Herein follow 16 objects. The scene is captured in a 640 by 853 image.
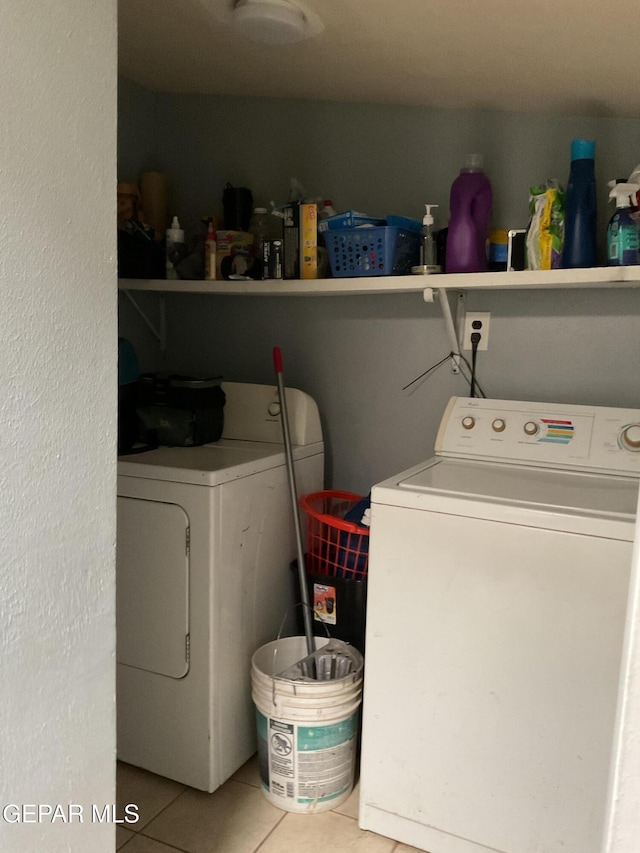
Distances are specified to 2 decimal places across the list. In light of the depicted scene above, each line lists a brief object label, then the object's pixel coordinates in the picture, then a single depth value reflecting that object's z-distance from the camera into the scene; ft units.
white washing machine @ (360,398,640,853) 4.86
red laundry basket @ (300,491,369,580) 6.60
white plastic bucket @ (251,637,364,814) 5.92
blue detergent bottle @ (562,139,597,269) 5.88
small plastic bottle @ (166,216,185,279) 7.93
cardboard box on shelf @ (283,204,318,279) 7.06
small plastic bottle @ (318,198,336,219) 7.27
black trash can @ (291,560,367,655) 6.63
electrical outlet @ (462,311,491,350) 7.14
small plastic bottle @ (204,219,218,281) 7.54
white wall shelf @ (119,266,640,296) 5.63
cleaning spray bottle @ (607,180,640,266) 5.66
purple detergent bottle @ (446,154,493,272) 6.40
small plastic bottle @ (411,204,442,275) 6.67
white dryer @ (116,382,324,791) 6.07
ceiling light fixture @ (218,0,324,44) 5.04
